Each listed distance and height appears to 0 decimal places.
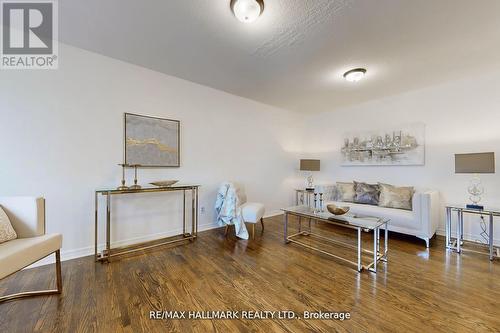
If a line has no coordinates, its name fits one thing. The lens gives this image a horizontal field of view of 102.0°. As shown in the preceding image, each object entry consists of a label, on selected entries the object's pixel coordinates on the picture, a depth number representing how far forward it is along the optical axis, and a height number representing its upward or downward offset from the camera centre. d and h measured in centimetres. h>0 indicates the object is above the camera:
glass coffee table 221 -66
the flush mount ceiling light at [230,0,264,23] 169 +137
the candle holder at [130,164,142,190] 259 -23
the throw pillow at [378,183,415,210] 332 -50
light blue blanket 320 -68
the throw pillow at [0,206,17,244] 163 -51
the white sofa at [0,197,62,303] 166 -55
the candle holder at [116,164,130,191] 250 -24
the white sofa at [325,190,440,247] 287 -74
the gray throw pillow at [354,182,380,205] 368 -49
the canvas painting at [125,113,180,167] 282 +38
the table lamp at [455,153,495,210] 250 +4
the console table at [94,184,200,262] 237 -87
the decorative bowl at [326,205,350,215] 269 -57
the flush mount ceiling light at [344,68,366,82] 286 +134
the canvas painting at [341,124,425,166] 361 +41
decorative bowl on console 280 -22
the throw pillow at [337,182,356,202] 396 -49
